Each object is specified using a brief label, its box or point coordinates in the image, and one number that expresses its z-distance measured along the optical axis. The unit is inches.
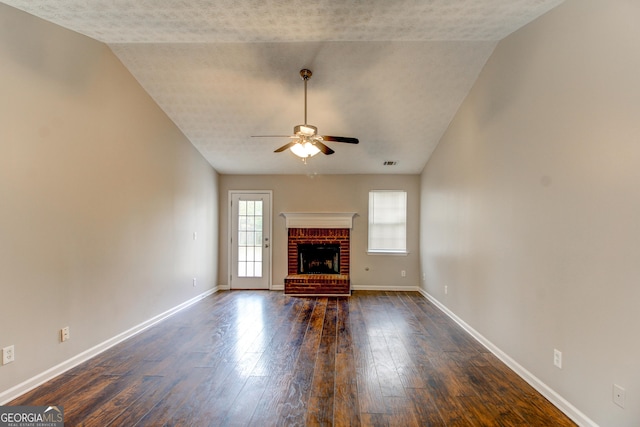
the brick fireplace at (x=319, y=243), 248.1
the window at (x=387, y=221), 250.8
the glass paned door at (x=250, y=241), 251.6
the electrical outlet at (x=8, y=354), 90.1
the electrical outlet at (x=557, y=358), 91.0
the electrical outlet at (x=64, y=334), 109.1
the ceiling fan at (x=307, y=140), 131.0
